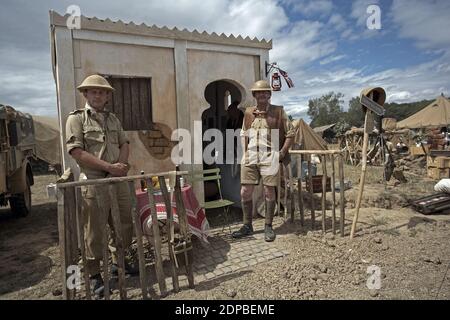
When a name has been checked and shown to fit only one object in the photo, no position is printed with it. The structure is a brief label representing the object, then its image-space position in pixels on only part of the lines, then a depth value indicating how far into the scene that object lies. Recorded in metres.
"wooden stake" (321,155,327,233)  4.73
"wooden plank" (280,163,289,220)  5.59
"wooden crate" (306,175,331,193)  7.70
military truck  5.89
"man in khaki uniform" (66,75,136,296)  3.11
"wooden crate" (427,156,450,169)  10.41
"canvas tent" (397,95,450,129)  19.69
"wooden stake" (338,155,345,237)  4.61
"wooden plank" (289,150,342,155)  4.60
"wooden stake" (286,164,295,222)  5.30
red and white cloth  3.86
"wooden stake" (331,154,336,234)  4.69
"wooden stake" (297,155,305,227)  5.13
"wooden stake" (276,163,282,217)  5.59
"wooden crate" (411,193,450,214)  6.00
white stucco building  4.46
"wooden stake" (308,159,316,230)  5.06
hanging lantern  6.06
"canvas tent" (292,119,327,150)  9.27
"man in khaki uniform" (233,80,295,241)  4.71
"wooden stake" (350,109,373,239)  4.60
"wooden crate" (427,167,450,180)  10.48
